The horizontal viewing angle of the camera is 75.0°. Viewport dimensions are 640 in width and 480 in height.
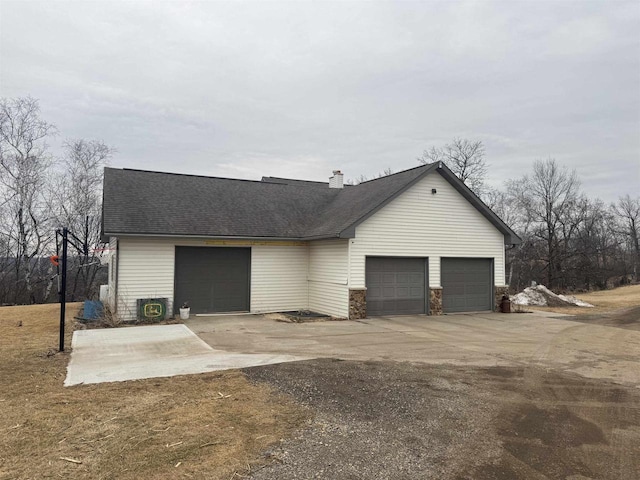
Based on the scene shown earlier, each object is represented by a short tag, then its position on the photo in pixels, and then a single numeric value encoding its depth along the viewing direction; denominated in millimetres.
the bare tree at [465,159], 34812
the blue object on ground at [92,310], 13336
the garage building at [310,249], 13852
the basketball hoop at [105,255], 18703
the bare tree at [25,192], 24562
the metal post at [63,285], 8116
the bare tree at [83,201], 26953
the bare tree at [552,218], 35656
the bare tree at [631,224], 50656
